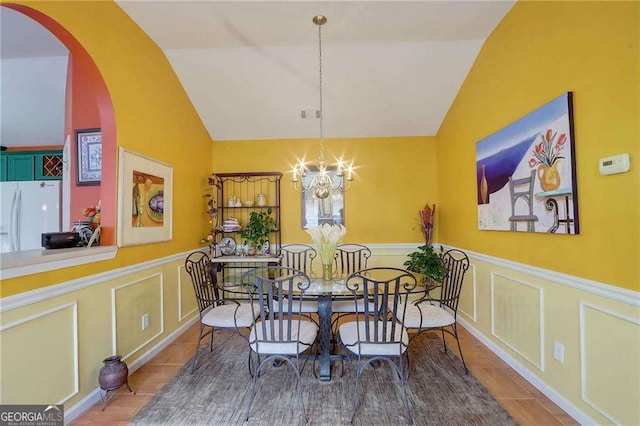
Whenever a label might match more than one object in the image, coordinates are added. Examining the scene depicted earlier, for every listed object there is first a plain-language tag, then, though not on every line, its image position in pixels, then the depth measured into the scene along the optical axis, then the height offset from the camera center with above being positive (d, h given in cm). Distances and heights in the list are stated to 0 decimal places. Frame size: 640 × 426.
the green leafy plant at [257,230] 389 -18
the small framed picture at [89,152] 251 +61
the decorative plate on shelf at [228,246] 405 -42
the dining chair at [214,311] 233 -84
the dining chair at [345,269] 274 -72
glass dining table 215 -65
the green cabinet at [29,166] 448 +88
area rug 184 -134
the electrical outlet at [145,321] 257 -96
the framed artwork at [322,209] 420 +11
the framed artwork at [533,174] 186 +32
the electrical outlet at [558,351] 192 -97
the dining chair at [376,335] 182 -86
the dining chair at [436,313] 228 -86
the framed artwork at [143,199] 235 +18
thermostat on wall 147 +27
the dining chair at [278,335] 184 -86
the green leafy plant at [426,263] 356 -63
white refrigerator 387 +15
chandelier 252 +36
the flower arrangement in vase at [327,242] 239 -22
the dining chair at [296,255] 395 -57
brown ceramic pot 194 -110
